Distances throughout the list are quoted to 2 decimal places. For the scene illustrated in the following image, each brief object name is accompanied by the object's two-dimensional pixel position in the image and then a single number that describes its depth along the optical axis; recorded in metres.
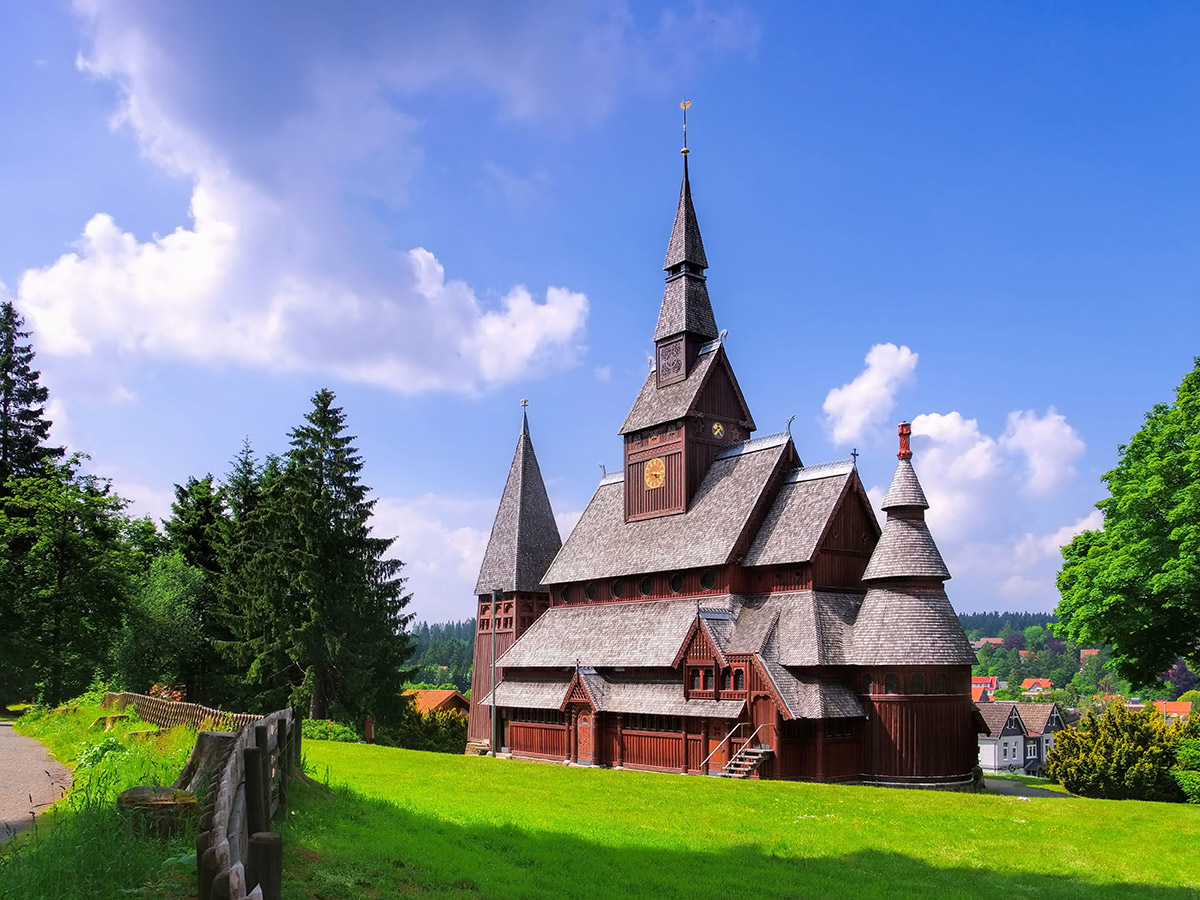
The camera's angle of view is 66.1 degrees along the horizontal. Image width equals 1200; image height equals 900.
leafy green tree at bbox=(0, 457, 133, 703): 40.12
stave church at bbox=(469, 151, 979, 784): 32.34
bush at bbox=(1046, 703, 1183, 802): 31.73
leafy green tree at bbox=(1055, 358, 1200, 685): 29.31
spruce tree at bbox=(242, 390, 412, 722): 43.47
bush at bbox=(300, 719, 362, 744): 38.09
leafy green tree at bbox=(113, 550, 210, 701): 46.81
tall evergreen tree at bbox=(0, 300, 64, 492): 49.91
